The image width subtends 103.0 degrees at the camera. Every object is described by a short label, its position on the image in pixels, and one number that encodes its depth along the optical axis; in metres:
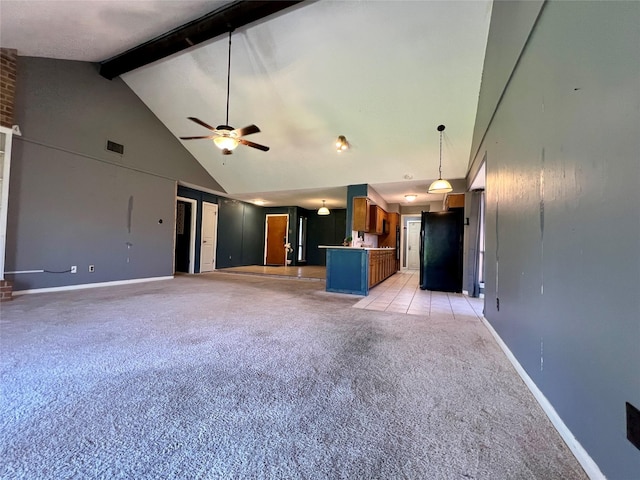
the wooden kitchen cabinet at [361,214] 6.44
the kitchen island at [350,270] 4.99
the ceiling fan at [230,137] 3.85
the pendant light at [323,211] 9.57
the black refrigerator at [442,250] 5.49
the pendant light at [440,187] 4.39
